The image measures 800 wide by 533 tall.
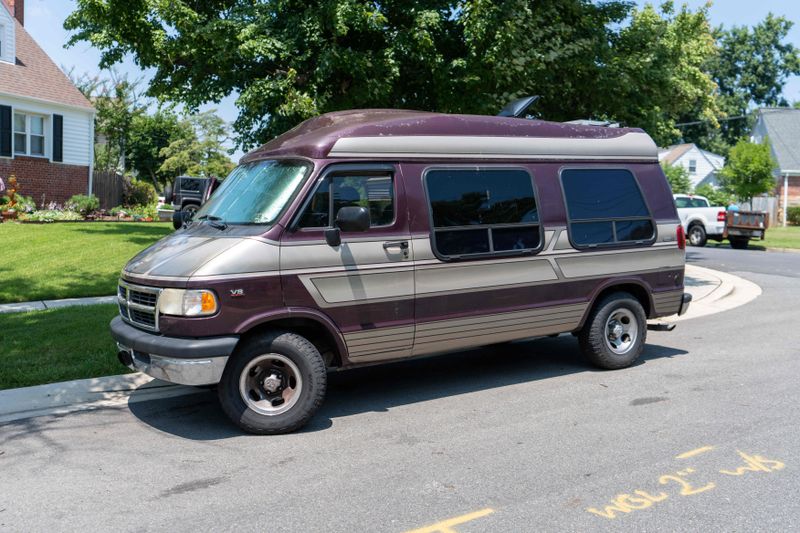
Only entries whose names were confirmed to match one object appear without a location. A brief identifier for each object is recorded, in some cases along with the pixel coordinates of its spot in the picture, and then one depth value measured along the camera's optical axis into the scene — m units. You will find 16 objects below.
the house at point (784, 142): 44.16
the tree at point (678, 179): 49.91
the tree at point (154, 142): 43.50
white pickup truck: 25.52
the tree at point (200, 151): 42.12
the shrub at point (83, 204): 23.47
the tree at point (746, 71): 66.00
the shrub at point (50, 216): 20.80
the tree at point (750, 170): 32.84
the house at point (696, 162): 58.62
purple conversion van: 5.58
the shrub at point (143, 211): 24.80
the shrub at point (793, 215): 42.12
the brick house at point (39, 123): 24.16
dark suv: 22.64
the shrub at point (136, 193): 28.98
